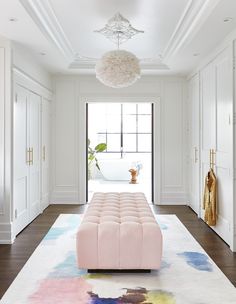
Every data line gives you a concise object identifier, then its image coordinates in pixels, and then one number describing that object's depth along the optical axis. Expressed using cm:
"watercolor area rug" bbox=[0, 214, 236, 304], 203
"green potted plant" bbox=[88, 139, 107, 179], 750
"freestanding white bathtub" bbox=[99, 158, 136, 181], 777
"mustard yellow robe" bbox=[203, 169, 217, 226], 349
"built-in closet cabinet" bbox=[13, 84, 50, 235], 350
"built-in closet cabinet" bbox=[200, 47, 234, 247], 309
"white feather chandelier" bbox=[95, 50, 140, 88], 279
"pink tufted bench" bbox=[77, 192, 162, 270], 235
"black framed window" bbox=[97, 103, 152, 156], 820
